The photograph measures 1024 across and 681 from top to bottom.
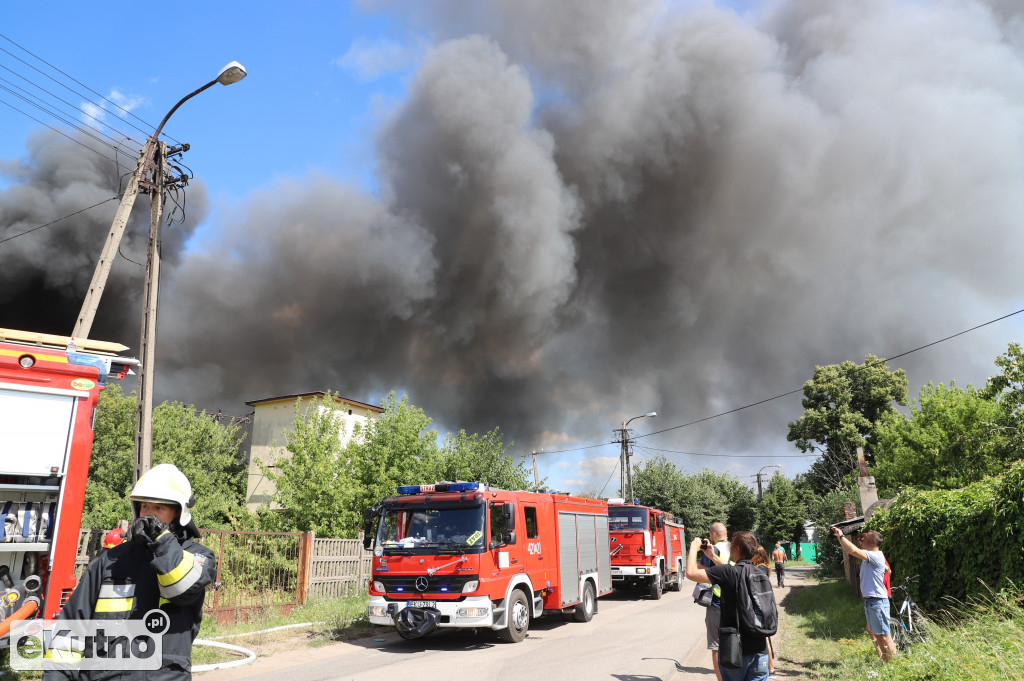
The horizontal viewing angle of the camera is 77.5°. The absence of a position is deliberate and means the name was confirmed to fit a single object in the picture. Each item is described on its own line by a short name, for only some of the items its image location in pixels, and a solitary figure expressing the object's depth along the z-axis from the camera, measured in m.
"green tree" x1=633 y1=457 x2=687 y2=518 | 37.62
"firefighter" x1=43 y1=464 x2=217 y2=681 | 2.46
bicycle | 7.31
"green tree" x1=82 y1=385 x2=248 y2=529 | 27.38
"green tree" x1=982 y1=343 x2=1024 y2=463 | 19.34
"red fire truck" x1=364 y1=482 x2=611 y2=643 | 9.15
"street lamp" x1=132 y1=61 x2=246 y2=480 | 10.20
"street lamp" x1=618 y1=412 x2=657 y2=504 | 34.28
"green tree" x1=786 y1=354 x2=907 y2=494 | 41.62
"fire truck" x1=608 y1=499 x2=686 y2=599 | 18.58
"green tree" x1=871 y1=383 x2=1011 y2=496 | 22.92
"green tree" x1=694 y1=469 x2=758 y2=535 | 46.07
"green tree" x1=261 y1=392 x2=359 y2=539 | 18.45
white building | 35.69
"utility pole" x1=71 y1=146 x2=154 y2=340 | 10.09
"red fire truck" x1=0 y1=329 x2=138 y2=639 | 5.26
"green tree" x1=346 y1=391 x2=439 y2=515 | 19.14
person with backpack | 4.33
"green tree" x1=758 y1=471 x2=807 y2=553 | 44.78
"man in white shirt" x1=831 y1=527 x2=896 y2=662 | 6.87
